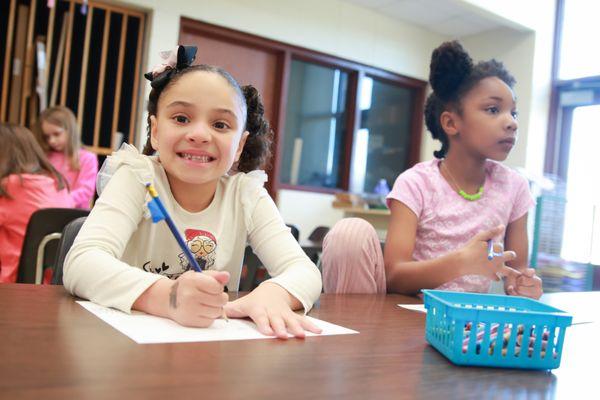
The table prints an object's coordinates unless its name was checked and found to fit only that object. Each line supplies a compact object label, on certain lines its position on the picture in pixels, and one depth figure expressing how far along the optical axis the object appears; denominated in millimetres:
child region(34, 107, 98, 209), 3334
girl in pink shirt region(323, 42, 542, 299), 1366
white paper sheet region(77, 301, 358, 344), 633
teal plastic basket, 636
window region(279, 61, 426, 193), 5051
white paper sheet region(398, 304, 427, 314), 1063
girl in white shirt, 825
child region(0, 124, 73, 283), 2338
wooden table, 443
